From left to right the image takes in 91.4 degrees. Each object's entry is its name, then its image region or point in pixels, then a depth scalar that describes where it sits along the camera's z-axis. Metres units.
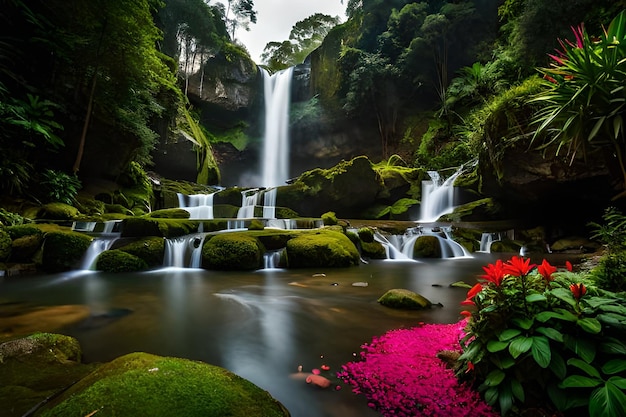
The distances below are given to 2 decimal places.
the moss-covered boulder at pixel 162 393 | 1.50
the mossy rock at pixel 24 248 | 7.23
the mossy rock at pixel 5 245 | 7.05
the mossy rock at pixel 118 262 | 7.54
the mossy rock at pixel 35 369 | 1.73
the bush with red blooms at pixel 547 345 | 1.47
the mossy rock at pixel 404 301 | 4.19
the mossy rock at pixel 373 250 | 9.91
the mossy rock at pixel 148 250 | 8.02
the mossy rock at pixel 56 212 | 9.72
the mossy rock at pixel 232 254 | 7.85
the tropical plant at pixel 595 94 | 2.82
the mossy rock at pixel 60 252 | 7.47
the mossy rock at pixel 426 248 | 10.41
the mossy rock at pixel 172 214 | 12.99
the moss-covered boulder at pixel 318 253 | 8.21
